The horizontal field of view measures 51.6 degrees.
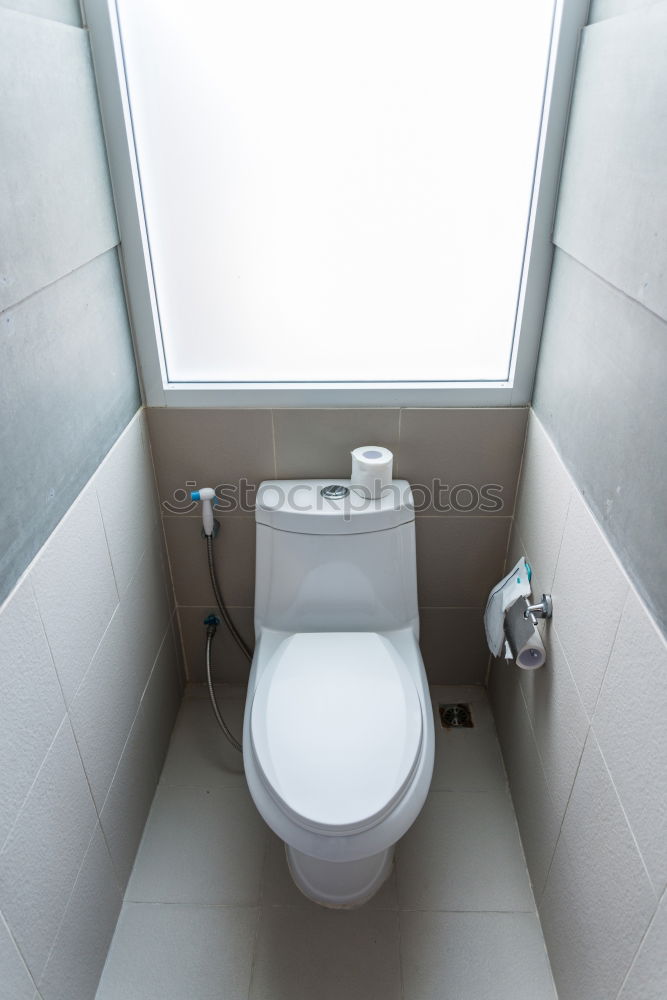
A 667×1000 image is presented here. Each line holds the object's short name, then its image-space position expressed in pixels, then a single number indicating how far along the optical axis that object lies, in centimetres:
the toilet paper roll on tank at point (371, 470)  158
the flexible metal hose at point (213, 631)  179
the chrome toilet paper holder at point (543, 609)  141
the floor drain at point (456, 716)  196
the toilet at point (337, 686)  126
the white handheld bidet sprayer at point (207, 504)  168
